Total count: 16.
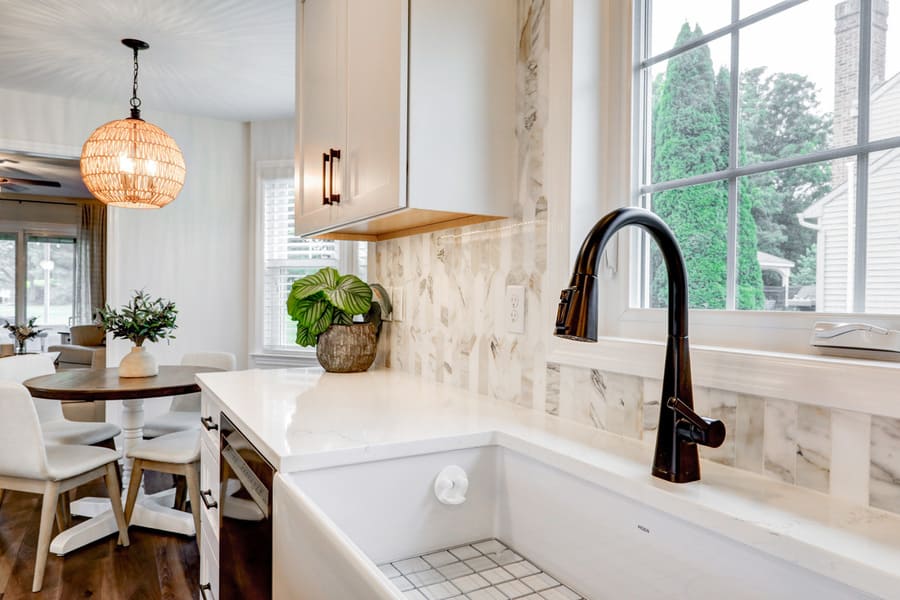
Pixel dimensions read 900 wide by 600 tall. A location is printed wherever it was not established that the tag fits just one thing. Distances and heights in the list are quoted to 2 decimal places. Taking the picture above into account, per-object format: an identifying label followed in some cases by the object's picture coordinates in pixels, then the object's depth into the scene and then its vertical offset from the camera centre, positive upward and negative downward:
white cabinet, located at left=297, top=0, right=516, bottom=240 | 1.33 +0.45
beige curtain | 8.25 +0.36
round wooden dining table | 2.52 -0.64
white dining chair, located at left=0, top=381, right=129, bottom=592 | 2.15 -0.73
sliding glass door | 8.27 +0.10
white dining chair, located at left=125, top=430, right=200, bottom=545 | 2.52 -0.78
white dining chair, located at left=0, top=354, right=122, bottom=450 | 2.83 -0.73
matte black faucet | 0.77 -0.05
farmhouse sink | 0.69 -0.38
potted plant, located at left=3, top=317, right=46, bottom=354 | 7.00 -0.60
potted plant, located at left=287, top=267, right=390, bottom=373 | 1.91 -0.10
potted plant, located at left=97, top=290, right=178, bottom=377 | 2.93 -0.22
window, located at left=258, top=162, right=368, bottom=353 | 4.38 +0.28
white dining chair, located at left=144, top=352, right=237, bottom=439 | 3.25 -0.70
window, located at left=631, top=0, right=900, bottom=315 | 0.85 +0.26
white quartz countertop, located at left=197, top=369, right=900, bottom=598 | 0.64 -0.28
